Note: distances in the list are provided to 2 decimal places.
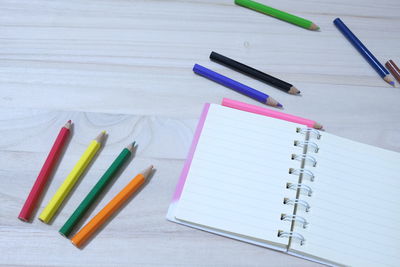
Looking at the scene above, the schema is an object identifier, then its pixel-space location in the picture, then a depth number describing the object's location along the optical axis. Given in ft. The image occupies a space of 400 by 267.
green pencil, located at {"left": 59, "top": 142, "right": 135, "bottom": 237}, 1.63
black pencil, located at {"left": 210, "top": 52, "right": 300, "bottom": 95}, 2.11
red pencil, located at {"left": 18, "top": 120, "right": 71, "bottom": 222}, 1.66
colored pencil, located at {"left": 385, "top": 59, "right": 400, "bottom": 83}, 2.25
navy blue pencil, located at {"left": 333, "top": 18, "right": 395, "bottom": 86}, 2.23
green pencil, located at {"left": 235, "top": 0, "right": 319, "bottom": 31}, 2.42
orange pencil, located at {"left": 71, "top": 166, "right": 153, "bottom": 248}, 1.62
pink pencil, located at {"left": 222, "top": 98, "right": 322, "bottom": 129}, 1.99
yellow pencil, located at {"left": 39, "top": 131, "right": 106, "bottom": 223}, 1.66
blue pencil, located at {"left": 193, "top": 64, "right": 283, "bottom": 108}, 2.06
